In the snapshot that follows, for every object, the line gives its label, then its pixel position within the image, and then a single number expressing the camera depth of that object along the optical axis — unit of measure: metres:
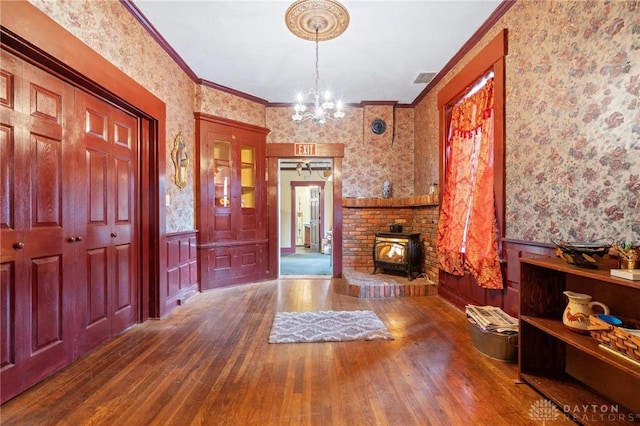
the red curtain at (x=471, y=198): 2.78
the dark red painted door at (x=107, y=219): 2.30
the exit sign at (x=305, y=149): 4.93
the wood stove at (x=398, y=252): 4.22
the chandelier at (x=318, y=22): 2.64
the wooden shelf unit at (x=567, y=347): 1.55
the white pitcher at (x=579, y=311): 1.64
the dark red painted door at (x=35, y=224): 1.72
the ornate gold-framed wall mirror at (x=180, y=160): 3.57
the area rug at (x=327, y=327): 2.56
